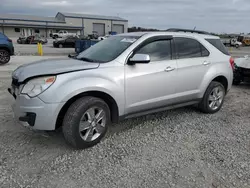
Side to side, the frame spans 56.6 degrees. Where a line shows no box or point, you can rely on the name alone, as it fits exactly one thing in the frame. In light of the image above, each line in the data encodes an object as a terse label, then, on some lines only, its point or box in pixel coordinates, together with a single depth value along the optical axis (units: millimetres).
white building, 58188
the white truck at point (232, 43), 42000
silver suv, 2973
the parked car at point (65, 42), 27844
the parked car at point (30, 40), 34375
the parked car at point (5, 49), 10992
